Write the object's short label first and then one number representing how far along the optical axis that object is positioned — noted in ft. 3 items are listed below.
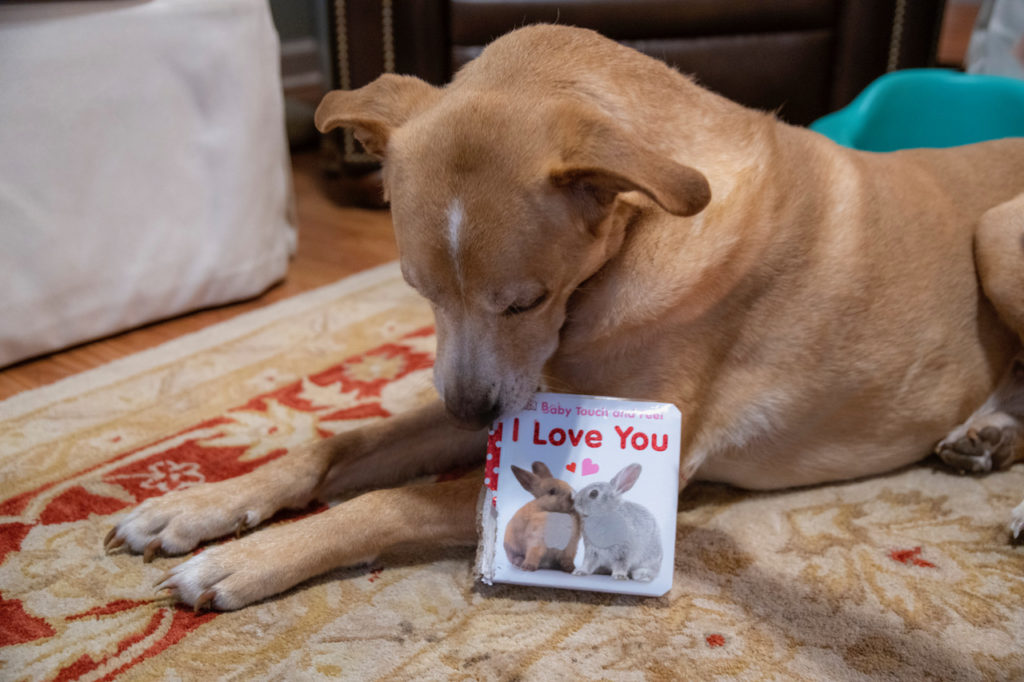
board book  5.10
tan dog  4.71
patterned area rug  4.77
